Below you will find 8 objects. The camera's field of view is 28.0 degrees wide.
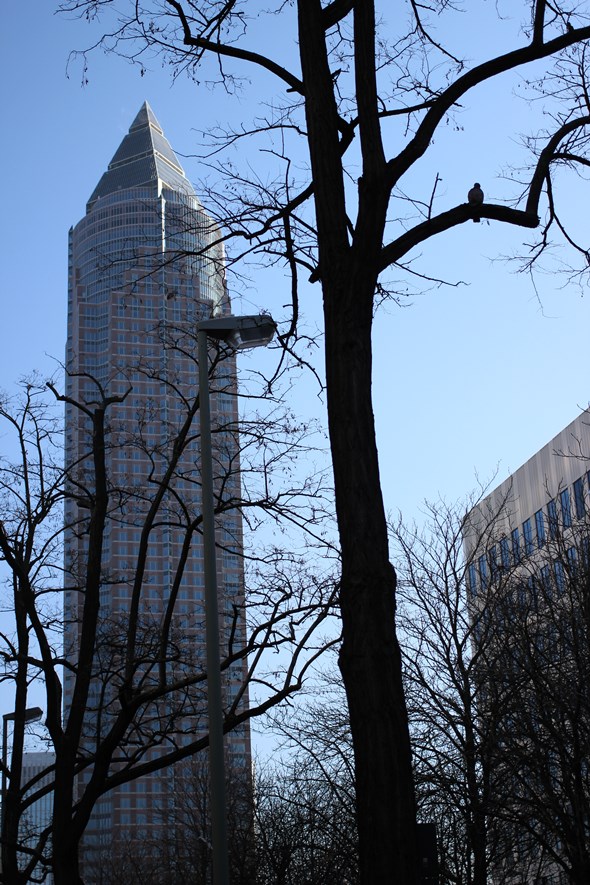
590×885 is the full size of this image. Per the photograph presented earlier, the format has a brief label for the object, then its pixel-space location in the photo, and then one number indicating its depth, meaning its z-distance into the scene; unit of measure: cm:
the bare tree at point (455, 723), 1973
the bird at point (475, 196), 829
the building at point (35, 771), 10963
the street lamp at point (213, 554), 802
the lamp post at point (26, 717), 1910
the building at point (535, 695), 1703
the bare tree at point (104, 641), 1512
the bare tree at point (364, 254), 647
